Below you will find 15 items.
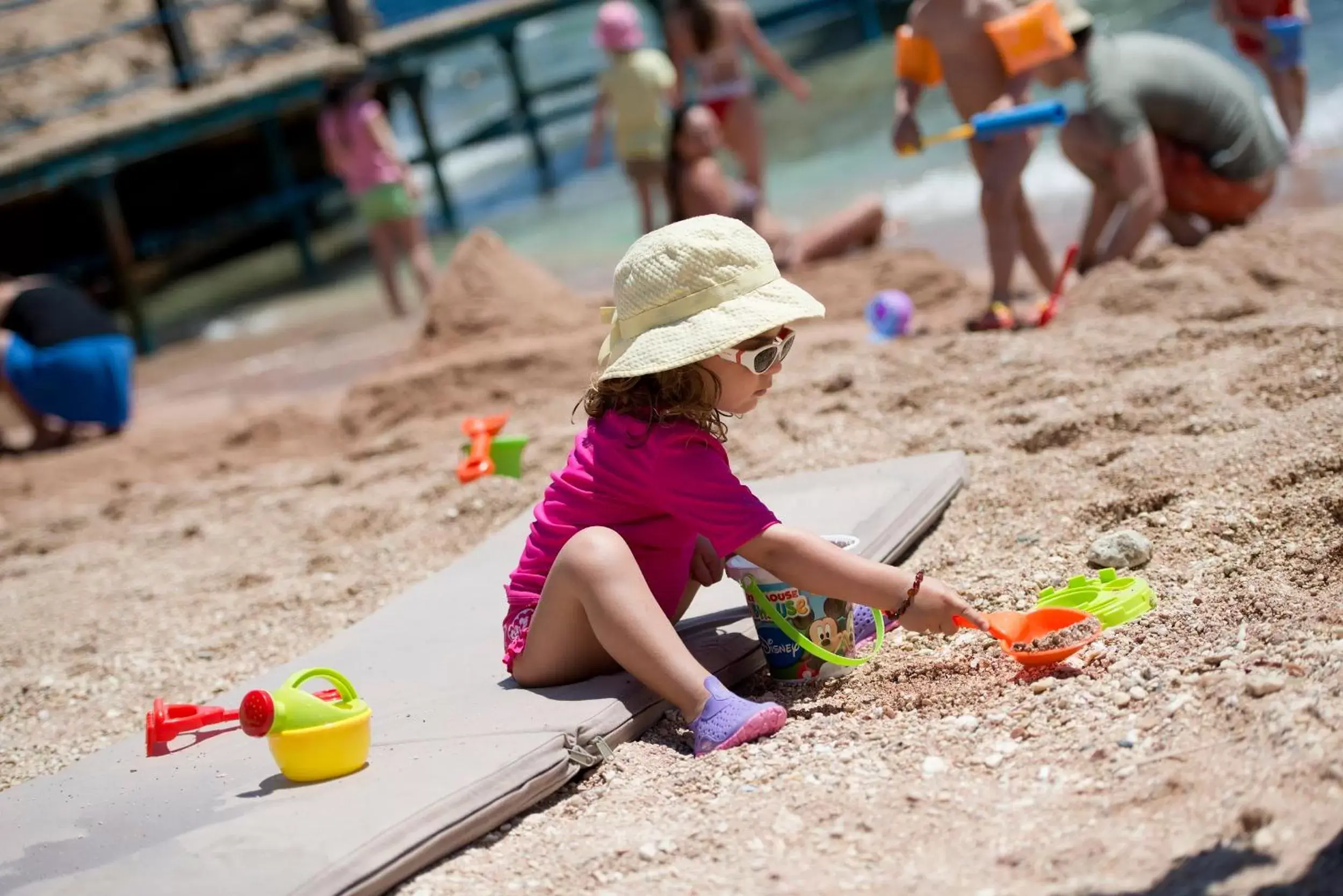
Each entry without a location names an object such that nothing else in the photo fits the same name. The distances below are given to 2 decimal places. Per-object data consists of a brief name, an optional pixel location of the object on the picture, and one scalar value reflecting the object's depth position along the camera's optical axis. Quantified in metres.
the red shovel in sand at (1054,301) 4.70
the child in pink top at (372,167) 8.16
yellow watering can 2.29
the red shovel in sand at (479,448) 4.21
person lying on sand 6.85
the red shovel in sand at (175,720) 2.55
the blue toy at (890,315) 5.19
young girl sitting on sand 2.38
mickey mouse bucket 2.53
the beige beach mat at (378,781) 2.10
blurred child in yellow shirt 7.72
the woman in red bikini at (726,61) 7.57
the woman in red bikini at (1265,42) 6.52
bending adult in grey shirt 4.98
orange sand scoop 2.45
